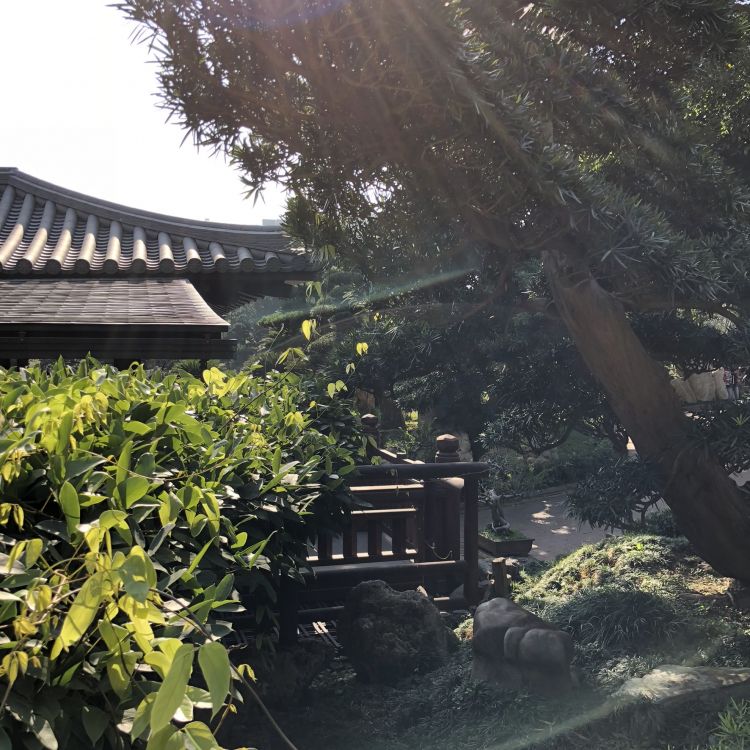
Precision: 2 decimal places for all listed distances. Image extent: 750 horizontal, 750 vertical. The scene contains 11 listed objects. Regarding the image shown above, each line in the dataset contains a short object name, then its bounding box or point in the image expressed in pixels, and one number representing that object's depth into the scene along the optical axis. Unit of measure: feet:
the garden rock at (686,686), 11.98
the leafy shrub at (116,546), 2.66
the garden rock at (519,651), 13.88
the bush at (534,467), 40.70
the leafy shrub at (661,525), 24.84
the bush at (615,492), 17.70
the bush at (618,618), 15.92
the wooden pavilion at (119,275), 12.96
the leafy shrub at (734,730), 10.43
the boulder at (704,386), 60.95
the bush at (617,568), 19.57
